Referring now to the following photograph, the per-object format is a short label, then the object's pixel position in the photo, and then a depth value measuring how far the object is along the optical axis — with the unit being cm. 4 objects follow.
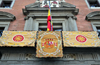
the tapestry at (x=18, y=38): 852
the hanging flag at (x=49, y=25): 989
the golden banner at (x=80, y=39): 859
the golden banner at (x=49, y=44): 814
